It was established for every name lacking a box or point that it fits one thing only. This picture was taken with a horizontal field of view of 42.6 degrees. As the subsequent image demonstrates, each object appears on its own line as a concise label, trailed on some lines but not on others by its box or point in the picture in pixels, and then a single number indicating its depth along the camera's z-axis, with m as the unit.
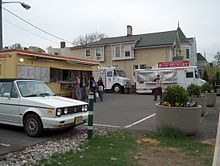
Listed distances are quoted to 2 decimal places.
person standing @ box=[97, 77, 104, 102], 19.22
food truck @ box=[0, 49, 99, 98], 15.96
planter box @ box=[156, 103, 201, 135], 7.74
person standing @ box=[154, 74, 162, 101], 19.12
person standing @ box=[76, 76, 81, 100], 19.05
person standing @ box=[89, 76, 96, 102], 18.39
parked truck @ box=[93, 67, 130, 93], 29.31
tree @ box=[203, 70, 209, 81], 40.52
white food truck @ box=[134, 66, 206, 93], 26.77
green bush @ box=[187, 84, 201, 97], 12.12
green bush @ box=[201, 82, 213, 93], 15.76
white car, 7.49
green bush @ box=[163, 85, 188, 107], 8.17
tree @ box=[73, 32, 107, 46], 66.19
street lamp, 16.16
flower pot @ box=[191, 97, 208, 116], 11.63
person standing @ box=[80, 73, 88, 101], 20.44
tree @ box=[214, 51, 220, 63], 76.12
